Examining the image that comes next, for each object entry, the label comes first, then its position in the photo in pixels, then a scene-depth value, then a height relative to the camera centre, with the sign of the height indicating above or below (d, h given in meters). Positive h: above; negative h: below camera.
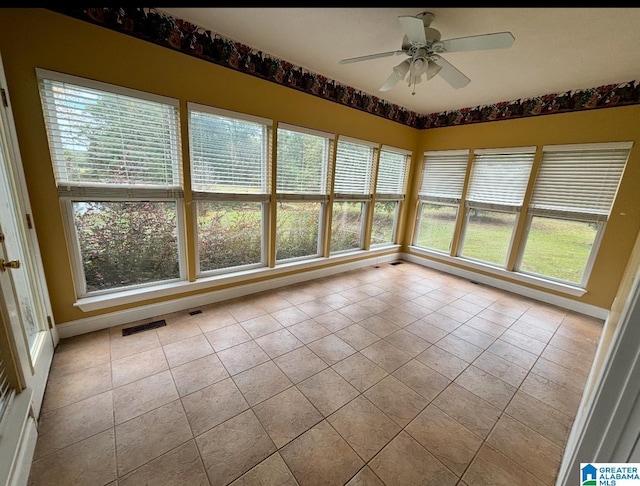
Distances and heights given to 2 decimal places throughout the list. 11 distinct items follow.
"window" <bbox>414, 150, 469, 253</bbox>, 4.38 -0.15
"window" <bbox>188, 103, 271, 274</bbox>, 2.71 -0.09
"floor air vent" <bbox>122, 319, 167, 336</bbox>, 2.46 -1.43
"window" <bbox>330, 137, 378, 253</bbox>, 3.90 -0.12
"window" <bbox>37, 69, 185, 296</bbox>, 2.10 -0.09
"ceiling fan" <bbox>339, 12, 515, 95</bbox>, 1.81 +0.99
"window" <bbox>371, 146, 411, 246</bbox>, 4.52 -0.12
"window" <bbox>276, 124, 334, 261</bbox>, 3.30 -0.12
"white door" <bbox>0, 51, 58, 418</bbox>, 1.51 -0.74
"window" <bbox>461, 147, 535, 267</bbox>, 3.73 -0.13
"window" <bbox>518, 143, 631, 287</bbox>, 3.12 -0.13
